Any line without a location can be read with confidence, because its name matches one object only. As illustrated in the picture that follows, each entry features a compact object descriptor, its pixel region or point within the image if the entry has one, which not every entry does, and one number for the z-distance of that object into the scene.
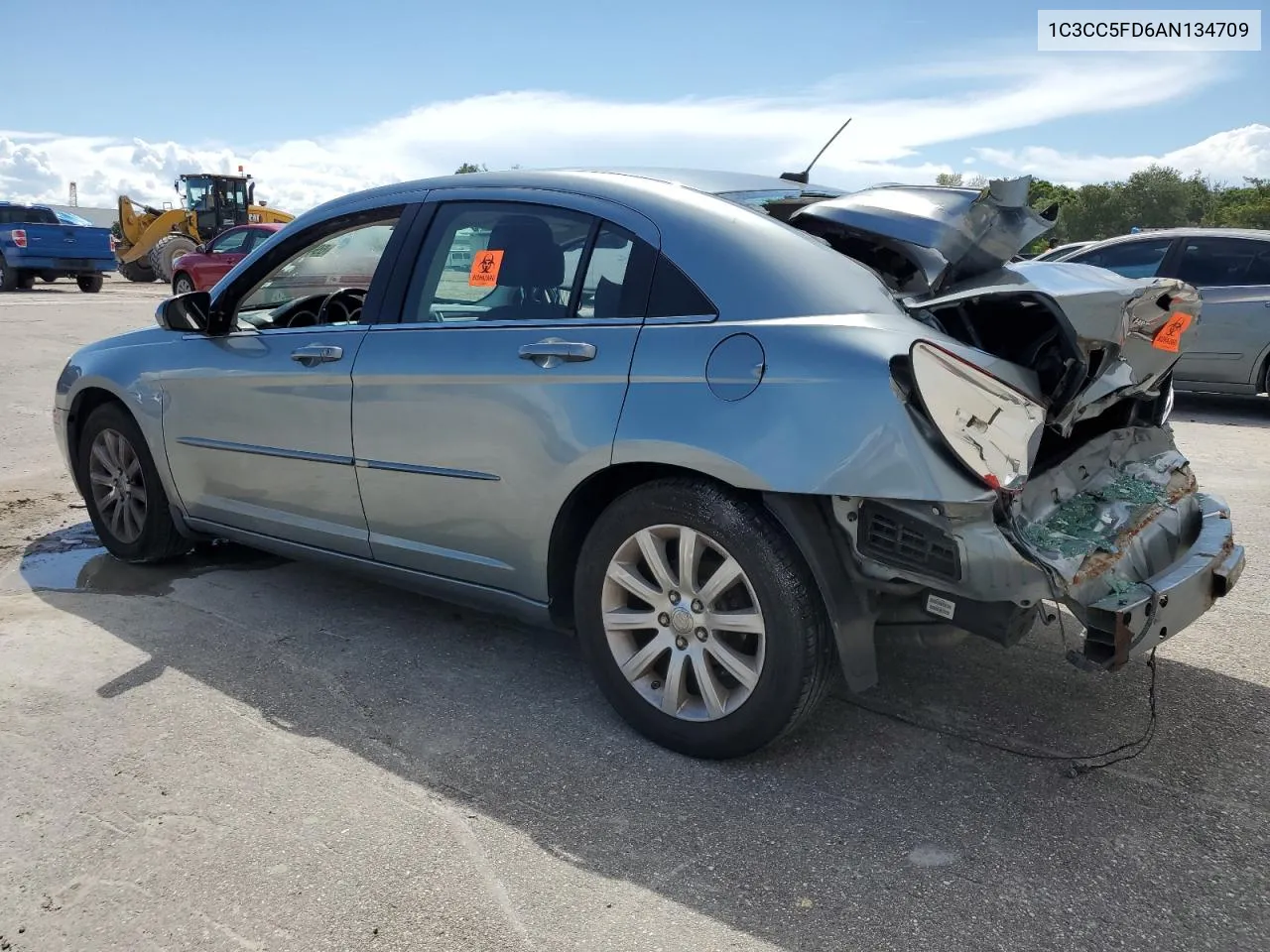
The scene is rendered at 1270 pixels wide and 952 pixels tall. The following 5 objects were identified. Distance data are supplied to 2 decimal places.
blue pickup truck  23.20
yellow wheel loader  28.67
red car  20.55
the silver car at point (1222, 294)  8.70
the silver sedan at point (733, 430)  2.73
